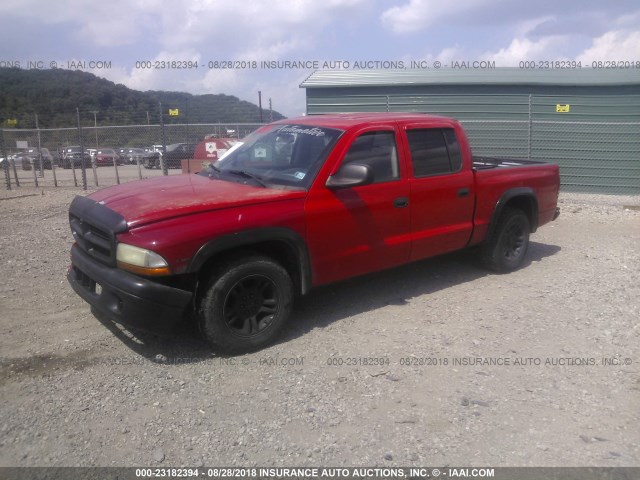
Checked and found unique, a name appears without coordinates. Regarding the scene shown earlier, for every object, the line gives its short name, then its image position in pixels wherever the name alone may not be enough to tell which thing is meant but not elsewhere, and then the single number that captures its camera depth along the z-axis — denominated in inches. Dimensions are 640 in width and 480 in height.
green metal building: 506.6
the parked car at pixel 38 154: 679.6
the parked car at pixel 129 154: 778.2
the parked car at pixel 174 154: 688.4
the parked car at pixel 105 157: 787.3
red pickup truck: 161.8
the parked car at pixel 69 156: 711.8
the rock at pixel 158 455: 126.3
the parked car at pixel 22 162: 713.6
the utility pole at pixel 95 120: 872.0
